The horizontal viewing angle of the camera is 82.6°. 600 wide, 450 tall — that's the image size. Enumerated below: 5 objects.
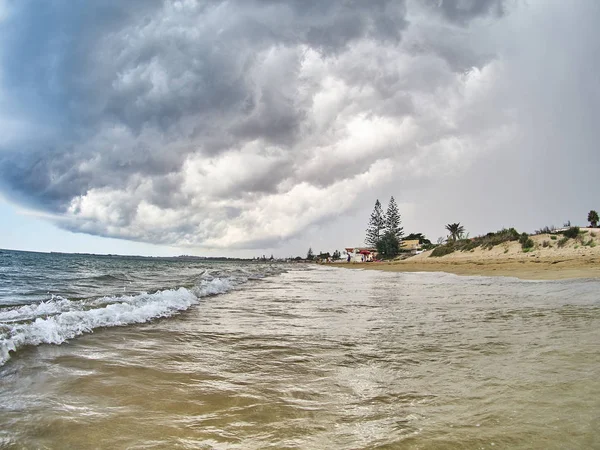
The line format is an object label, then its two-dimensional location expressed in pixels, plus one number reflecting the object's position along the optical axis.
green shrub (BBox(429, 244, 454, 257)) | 53.10
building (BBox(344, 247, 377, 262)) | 96.96
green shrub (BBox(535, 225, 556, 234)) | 36.33
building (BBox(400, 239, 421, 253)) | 101.89
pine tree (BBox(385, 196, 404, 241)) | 91.44
